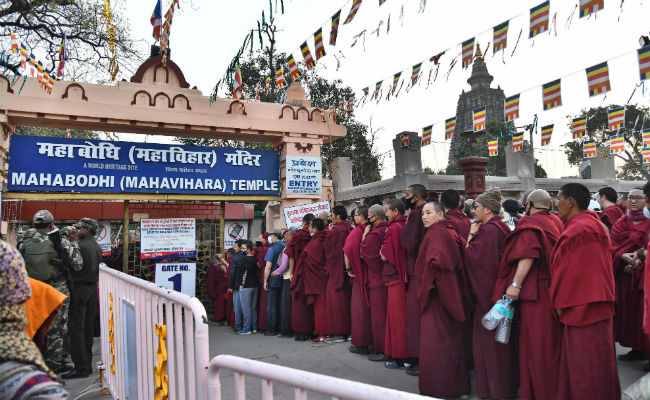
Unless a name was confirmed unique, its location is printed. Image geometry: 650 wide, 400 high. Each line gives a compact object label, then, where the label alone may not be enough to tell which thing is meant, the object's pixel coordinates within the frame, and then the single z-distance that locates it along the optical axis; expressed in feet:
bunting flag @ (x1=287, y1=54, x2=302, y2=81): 24.79
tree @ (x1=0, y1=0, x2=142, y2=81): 37.47
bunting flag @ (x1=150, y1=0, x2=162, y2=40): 20.62
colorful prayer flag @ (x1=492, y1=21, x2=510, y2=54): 20.84
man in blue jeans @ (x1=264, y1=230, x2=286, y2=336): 23.32
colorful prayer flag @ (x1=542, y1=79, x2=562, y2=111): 24.47
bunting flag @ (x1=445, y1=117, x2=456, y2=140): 35.14
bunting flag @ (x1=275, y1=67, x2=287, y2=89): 27.77
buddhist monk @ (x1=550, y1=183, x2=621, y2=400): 10.32
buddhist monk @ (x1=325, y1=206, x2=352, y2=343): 20.22
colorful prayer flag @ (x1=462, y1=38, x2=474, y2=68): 22.44
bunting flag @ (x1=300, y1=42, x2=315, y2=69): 23.39
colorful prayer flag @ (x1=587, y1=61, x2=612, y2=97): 22.18
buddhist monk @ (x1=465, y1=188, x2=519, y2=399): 12.26
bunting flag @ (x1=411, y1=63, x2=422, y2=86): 25.16
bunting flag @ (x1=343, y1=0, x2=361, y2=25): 18.13
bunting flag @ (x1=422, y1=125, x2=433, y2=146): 36.55
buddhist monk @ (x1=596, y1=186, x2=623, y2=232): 18.39
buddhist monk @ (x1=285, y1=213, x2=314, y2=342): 21.39
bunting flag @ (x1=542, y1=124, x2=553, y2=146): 37.91
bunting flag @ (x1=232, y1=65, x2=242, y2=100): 24.98
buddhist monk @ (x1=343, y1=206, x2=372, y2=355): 17.97
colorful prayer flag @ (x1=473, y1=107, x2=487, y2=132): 32.73
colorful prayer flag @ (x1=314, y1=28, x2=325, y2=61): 22.52
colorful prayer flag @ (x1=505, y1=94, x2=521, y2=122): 28.35
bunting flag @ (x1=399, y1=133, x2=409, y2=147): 34.55
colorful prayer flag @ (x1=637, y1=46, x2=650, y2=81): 18.56
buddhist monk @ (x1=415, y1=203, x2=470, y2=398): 12.57
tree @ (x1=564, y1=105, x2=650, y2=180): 81.15
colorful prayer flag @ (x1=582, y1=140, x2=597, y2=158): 44.19
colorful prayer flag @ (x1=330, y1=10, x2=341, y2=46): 20.56
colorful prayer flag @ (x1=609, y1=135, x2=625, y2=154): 42.34
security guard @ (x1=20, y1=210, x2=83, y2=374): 14.96
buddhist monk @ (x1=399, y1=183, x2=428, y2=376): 15.02
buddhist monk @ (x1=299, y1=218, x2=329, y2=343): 20.80
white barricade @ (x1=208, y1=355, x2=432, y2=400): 4.15
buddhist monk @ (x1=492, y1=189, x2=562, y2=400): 11.35
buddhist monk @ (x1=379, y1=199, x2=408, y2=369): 15.66
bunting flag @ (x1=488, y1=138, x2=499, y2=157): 41.54
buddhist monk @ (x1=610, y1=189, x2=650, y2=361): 14.89
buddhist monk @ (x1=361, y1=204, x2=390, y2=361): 17.01
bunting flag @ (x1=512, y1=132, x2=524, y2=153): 40.23
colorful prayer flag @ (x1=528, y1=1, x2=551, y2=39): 18.67
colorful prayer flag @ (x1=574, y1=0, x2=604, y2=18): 15.53
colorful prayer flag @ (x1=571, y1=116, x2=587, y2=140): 35.35
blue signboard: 22.95
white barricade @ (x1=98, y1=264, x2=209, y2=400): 7.30
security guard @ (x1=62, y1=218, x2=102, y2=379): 16.34
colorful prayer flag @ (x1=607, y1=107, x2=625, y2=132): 34.37
